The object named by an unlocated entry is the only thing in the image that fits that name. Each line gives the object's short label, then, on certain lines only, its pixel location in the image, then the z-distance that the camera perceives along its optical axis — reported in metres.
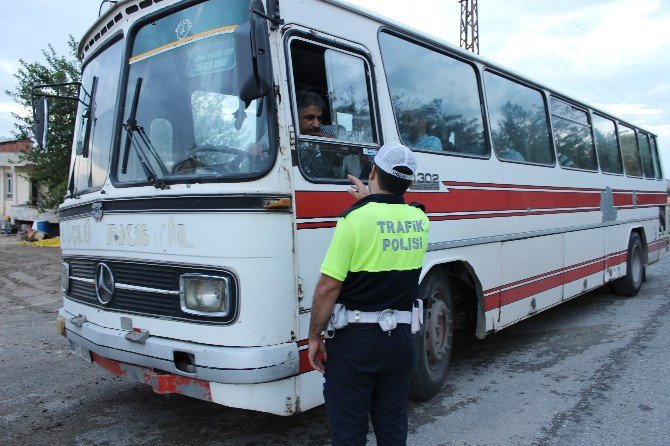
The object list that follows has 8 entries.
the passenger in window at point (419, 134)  4.54
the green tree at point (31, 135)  18.91
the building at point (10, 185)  34.74
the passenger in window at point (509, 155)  5.77
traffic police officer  2.53
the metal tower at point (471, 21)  30.34
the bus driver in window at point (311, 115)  3.48
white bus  3.20
